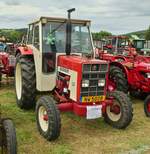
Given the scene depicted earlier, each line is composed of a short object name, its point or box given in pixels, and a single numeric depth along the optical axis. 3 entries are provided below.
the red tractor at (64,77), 3.49
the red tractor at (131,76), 4.82
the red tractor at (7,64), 6.09
